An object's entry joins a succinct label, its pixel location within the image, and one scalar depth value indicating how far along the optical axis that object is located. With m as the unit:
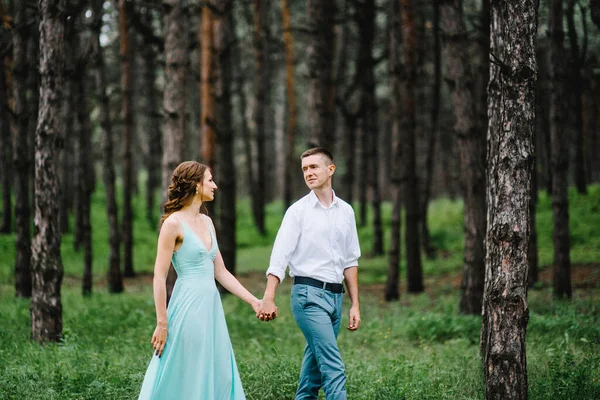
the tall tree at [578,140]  16.97
